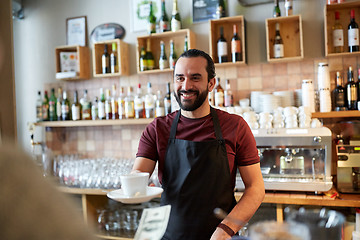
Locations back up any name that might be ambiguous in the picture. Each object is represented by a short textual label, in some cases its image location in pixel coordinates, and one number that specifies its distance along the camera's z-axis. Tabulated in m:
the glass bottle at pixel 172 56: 3.44
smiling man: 1.75
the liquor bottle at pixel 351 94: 2.87
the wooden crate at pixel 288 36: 3.13
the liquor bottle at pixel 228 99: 3.21
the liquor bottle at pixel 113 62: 3.66
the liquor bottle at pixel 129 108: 3.60
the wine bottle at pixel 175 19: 3.46
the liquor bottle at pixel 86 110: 3.82
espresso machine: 2.56
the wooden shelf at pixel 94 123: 3.45
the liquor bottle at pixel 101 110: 3.71
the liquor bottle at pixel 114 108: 3.70
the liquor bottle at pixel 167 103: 3.43
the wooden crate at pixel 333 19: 2.93
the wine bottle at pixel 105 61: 3.71
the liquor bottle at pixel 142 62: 3.53
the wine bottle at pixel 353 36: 2.88
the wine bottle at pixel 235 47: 3.20
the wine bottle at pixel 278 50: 3.08
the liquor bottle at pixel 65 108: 3.91
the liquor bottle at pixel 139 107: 3.56
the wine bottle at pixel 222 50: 3.24
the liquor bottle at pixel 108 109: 3.72
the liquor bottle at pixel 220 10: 3.32
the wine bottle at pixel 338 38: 2.95
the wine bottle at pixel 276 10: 3.15
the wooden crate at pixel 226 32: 3.18
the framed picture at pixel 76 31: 3.99
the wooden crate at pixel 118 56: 3.63
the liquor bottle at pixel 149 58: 3.58
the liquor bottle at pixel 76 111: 3.85
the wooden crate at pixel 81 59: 3.84
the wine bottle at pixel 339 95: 2.92
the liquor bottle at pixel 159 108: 3.42
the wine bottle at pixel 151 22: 3.54
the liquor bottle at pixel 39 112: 4.00
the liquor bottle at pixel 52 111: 3.98
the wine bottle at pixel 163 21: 3.51
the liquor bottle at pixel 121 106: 3.65
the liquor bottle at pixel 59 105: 3.96
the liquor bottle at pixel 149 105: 3.52
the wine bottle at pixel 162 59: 3.47
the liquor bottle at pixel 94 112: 3.79
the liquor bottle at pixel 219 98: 3.21
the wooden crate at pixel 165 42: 3.42
